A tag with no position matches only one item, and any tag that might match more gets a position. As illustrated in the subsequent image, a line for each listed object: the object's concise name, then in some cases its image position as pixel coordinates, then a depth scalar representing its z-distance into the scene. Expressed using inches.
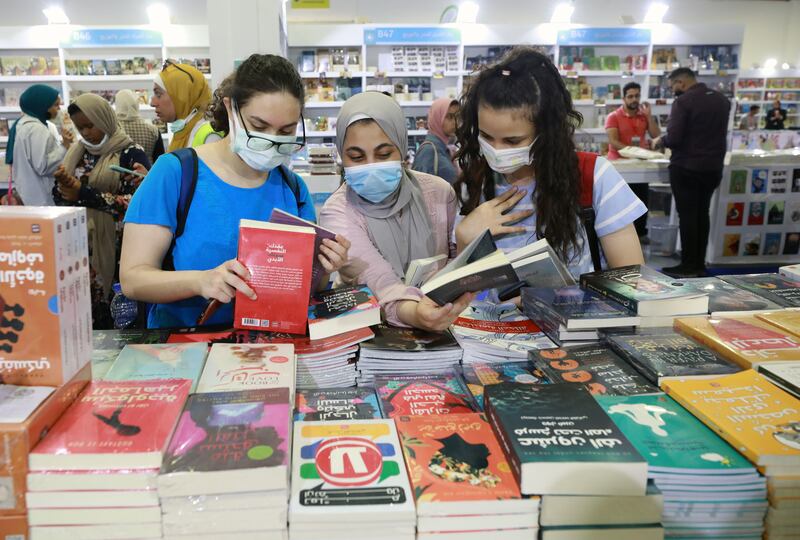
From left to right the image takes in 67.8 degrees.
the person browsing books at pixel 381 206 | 72.4
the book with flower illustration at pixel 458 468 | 35.2
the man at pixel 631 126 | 295.1
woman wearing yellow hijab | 132.2
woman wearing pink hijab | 166.1
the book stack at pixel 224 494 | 34.4
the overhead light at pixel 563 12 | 348.2
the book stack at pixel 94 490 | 34.4
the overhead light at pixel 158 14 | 331.6
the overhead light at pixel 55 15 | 329.2
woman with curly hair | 72.2
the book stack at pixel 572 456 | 35.5
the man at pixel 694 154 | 229.1
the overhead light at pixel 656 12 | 351.3
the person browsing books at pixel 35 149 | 173.6
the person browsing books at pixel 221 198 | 66.6
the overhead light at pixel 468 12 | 343.4
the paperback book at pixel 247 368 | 47.0
